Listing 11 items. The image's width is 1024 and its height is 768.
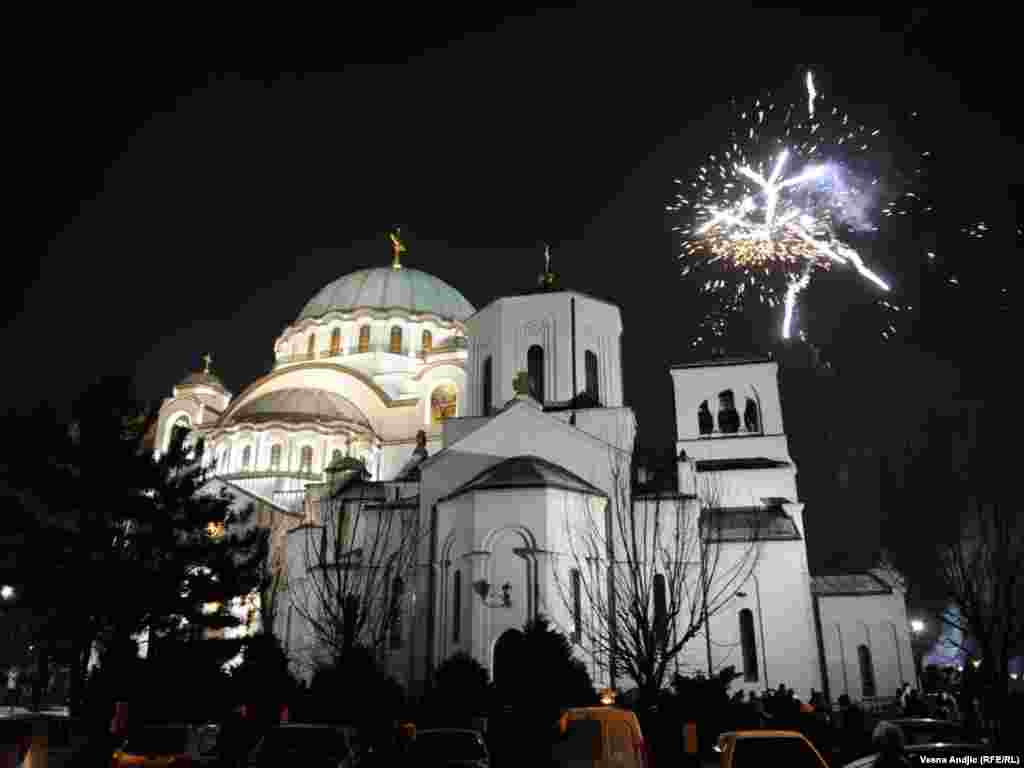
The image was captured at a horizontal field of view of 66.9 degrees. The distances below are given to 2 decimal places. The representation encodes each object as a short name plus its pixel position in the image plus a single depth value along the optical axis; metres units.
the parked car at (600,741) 8.55
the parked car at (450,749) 10.45
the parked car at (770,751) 7.49
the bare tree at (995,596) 14.73
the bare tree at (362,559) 21.52
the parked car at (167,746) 10.70
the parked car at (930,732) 9.93
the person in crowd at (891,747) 5.24
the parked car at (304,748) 9.34
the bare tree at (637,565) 17.88
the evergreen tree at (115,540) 19.44
